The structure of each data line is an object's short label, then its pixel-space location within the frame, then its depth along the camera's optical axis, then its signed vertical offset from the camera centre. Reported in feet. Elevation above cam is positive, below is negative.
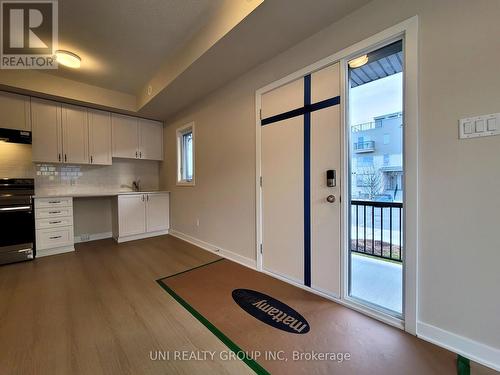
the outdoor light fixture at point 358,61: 5.99 +3.49
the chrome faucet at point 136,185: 15.53 +0.03
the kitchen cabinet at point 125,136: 13.78 +3.28
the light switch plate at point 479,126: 4.05 +1.11
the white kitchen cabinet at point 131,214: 12.87 -1.79
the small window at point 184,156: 13.98 +1.95
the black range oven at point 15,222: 9.58 -1.67
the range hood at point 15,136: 9.79 +2.41
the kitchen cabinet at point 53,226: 10.53 -2.03
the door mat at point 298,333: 4.21 -3.59
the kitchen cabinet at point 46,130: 11.14 +3.00
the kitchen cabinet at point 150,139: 14.98 +3.30
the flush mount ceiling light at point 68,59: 8.78 +5.40
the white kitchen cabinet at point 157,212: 14.08 -1.83
